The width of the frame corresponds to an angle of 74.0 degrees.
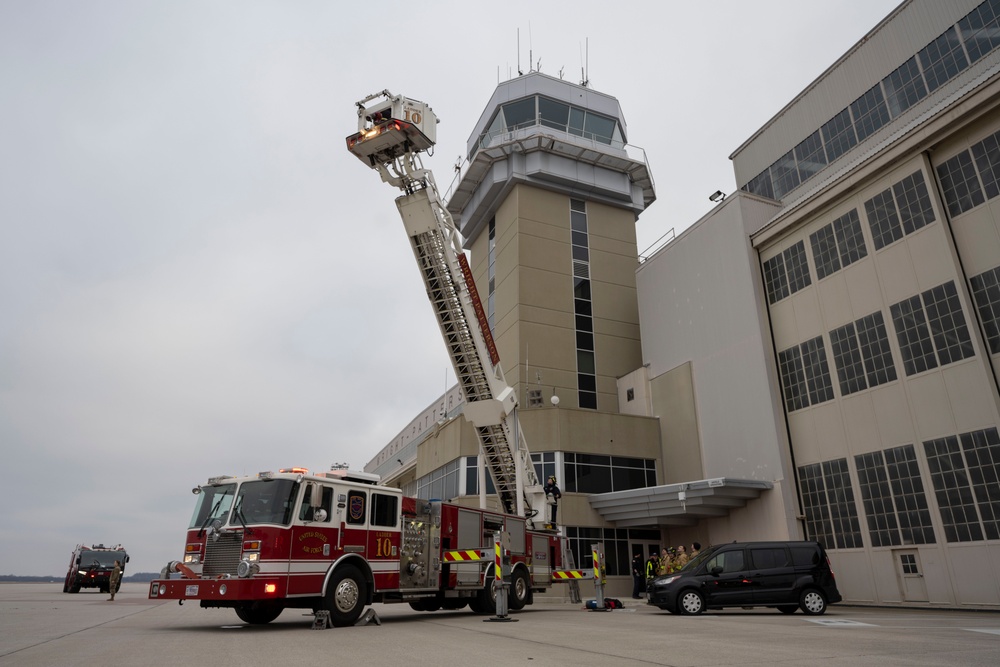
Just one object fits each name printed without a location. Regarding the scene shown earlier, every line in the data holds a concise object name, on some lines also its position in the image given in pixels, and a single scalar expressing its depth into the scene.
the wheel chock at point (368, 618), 11.77
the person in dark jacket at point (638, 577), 25.03
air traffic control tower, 34.62
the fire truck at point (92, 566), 29.97
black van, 15.10
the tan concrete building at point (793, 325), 18.66
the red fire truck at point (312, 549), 10.80
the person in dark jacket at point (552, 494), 20.61
